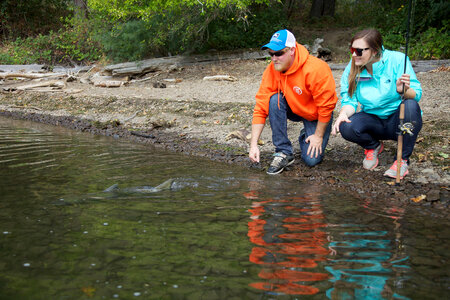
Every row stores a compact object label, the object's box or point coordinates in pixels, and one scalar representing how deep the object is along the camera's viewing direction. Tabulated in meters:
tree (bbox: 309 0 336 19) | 17.48
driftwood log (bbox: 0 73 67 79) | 14.05
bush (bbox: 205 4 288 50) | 13.66
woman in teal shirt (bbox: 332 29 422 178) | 4.26
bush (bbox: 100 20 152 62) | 13.11
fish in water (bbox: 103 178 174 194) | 4.29
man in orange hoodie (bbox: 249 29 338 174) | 4.53
